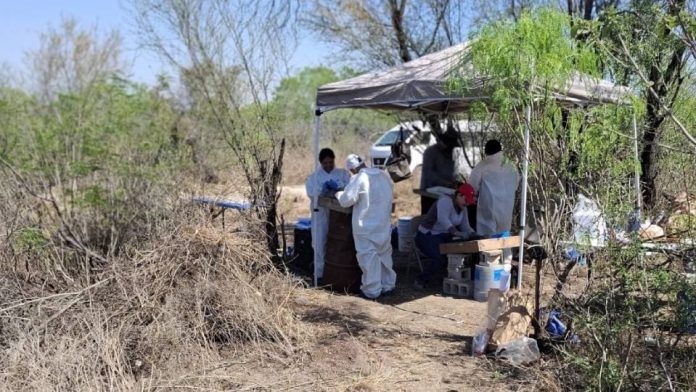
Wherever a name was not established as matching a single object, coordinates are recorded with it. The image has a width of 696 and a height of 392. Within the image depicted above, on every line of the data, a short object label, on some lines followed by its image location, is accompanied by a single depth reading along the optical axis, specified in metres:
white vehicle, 9.68
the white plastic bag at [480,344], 4.88
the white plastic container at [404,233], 8.29
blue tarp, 6.19
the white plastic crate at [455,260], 6.67
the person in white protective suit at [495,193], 7.07
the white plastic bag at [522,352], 4.59
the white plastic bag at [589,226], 4.50
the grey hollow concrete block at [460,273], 6.71
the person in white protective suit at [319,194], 7.01
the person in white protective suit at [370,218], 6.41
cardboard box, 6.22
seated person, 6.90
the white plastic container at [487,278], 6.38
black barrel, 6.74
